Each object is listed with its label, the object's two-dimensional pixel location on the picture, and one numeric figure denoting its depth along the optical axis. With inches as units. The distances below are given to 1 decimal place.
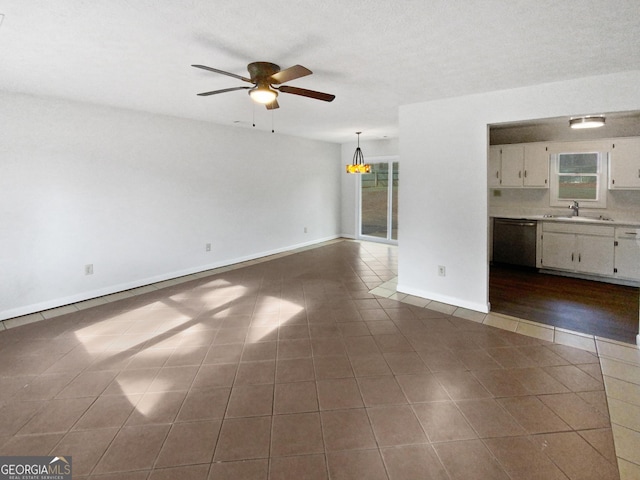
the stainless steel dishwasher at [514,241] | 211.0
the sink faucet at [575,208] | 209.8
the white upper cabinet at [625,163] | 179.5
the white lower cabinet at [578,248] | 184.4
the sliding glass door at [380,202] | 314.7
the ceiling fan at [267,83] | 105.8
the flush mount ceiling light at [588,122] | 178.9
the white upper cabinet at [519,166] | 212.7
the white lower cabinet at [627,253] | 174.9
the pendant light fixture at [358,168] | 260.7
